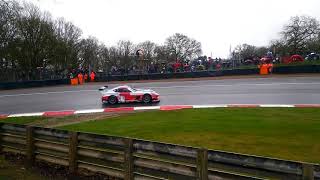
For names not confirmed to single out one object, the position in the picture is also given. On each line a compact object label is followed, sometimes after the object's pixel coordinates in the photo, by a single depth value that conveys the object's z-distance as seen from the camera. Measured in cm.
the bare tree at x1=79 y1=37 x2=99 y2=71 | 7362
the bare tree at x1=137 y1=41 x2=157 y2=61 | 9531
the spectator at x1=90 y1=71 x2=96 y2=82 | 4144
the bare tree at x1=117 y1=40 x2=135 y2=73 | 8400
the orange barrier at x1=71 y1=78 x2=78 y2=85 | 3984
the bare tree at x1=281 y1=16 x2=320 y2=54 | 6621
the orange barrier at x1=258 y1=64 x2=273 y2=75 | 3828
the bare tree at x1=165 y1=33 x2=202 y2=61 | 9188
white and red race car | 2484
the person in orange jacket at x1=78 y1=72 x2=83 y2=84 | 4038
